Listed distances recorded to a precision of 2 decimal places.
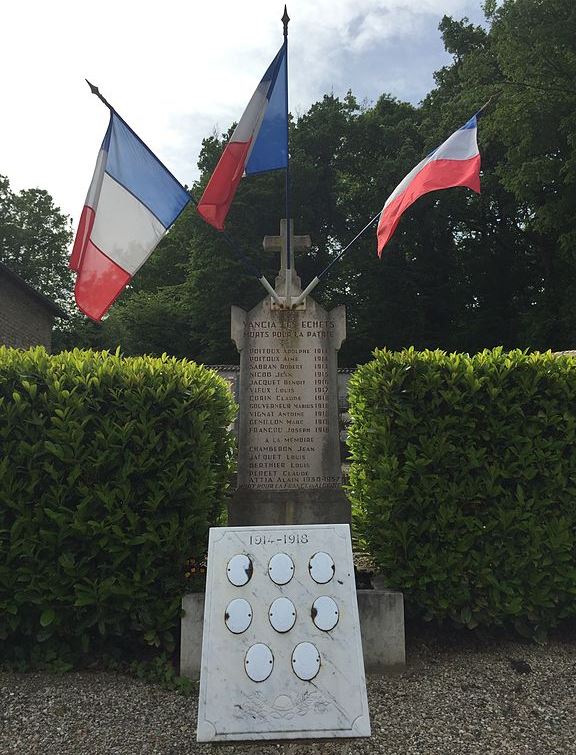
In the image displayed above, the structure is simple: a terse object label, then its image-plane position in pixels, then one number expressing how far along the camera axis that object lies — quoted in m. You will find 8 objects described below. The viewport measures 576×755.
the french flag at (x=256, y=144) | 4.91
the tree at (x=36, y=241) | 37.72
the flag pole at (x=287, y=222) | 5.06
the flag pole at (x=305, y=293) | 5.14
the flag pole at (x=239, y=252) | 4.81
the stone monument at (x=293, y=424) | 4.20
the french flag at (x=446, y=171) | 4.92
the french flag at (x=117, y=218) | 4.84
